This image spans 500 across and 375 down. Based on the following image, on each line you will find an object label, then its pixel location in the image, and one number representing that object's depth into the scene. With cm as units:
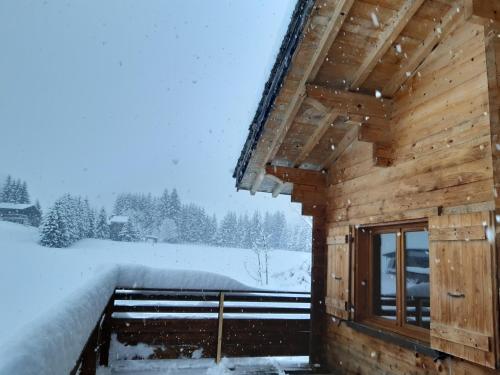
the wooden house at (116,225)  4338
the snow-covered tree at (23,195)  4962
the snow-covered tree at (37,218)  4539
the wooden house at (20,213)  4547
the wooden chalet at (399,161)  307
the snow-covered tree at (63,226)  3797
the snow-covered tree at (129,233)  4188
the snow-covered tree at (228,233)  4422
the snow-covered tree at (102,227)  4331
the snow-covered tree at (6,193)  4898
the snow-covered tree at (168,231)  4153
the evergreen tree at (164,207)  4408
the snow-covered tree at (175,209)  4353
